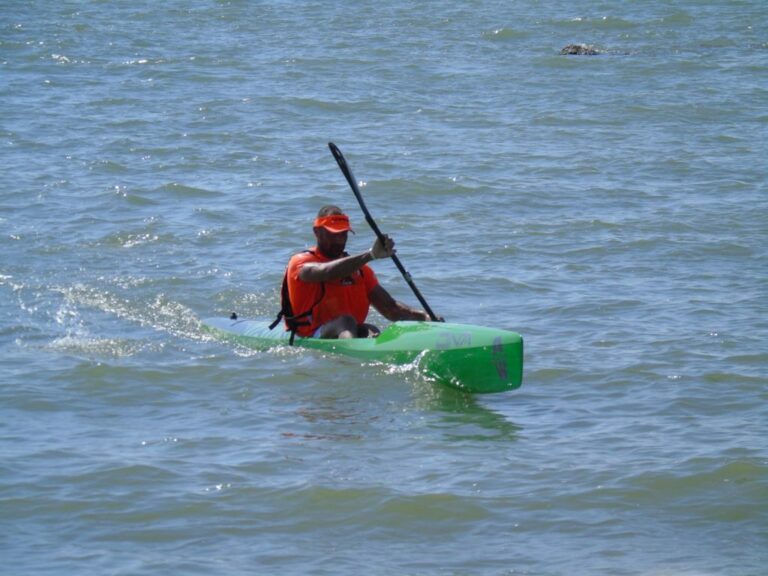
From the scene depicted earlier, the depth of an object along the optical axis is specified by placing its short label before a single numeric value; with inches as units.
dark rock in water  1470.2
